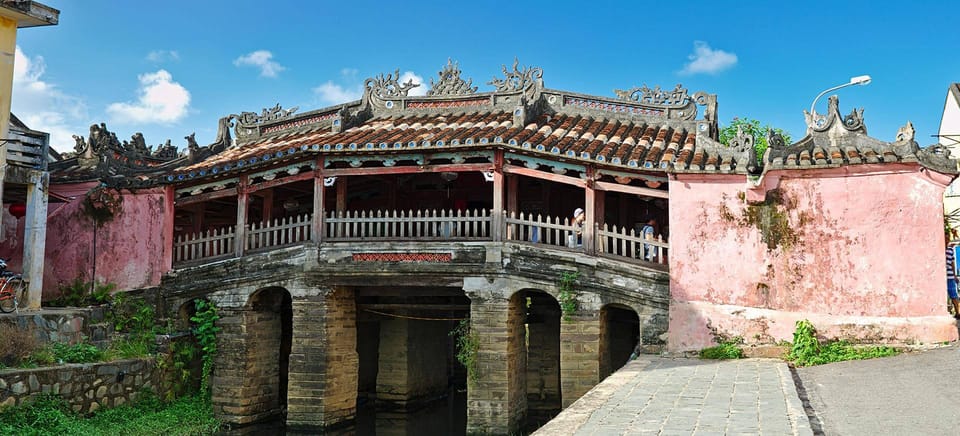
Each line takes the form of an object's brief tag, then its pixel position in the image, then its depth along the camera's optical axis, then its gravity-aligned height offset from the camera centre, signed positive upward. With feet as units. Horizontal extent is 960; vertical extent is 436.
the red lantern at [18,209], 53.52 +6.41
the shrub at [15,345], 39.71 -2.27
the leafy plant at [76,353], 43.21 -2.92
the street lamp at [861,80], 49.83 +14.66
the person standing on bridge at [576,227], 44.70 +4.49
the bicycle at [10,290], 44.29 +0.68
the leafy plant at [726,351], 40.01 -2.37
